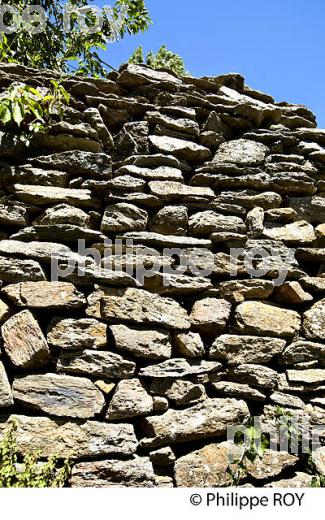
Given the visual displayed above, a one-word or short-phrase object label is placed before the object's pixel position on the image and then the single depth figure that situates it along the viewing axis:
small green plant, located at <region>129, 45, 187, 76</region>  7.97
